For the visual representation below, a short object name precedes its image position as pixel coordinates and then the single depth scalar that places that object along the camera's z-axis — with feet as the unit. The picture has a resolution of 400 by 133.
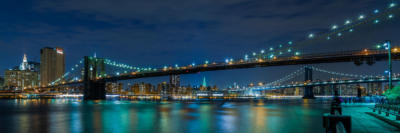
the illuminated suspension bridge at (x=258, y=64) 158.20
